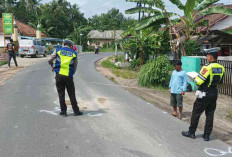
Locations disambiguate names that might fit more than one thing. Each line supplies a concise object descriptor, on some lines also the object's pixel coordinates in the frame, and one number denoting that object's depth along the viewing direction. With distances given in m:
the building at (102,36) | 76.12
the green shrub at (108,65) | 20.98
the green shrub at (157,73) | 11.80
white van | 26.14
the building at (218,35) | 15.73
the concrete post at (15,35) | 29.10
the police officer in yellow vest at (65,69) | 5.96
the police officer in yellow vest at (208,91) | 4.82
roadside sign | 24.80
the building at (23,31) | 35.50
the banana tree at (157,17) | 13.14
